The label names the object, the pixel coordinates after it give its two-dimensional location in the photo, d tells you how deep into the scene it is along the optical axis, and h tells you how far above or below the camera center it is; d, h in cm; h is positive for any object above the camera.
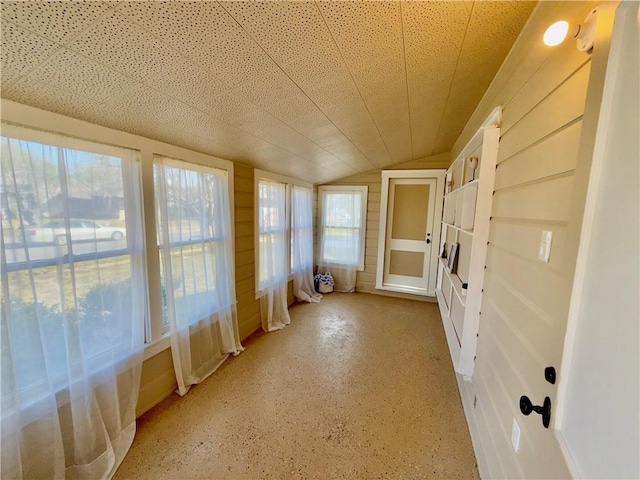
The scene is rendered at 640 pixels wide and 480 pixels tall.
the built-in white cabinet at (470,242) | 157 -20
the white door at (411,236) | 425 -39
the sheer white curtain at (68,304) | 119 -54
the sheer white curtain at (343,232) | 457 -37
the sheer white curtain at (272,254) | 322 -58
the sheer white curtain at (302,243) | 386 -51
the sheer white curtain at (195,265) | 200 -50
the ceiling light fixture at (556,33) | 81 +58
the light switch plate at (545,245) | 92 -11
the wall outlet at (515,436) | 106 -92
